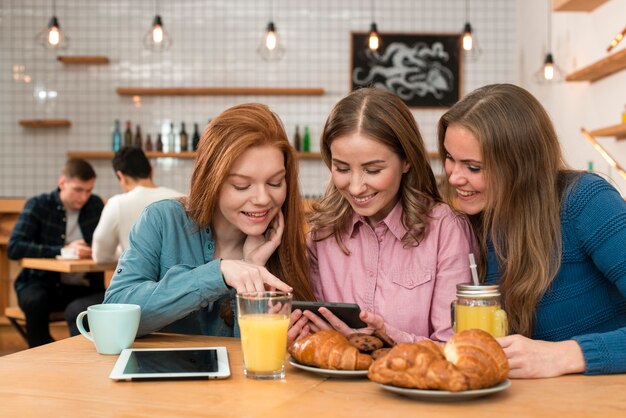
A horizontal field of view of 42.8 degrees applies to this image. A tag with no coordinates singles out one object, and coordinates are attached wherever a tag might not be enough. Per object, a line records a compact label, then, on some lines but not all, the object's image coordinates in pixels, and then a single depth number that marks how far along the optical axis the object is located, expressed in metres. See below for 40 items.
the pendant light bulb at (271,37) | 5.78
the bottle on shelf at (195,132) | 6.71
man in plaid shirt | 4.66
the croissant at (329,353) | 1.40
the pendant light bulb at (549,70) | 5.37
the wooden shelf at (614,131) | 4.02
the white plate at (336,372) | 1.39
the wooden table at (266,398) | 1.21
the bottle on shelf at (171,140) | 6.82
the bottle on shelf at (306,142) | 6.66
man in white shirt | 4.31
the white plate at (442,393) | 1.22
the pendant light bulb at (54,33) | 5.53
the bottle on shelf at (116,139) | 6.74
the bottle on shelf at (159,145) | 6.77
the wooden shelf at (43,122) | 6.77
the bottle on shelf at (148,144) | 6.81
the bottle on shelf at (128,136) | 6.73
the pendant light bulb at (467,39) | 5.77
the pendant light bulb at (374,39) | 5.84
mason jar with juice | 1.48
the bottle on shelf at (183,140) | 6.74
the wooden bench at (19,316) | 4.77
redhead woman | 1.82
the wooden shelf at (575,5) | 4.63
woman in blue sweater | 1.80
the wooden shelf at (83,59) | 6.80
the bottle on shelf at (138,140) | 6.75
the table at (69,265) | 4.29
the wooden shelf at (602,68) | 4.14
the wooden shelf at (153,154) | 6.65
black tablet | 1.41
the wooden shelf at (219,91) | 6.71
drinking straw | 1.67
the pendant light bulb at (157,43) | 6.47
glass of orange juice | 1.41
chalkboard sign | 6.75
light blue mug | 1.64
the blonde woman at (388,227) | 1.94
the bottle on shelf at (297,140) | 6.68
